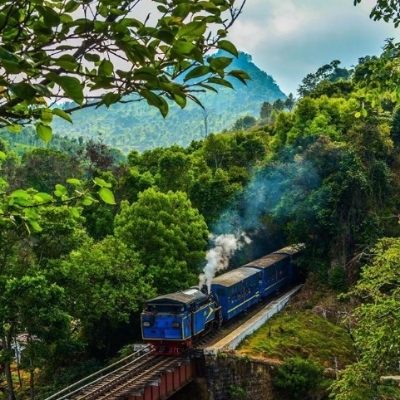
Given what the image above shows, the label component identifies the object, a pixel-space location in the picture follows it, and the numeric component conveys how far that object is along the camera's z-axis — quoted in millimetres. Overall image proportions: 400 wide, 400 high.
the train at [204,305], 15102
